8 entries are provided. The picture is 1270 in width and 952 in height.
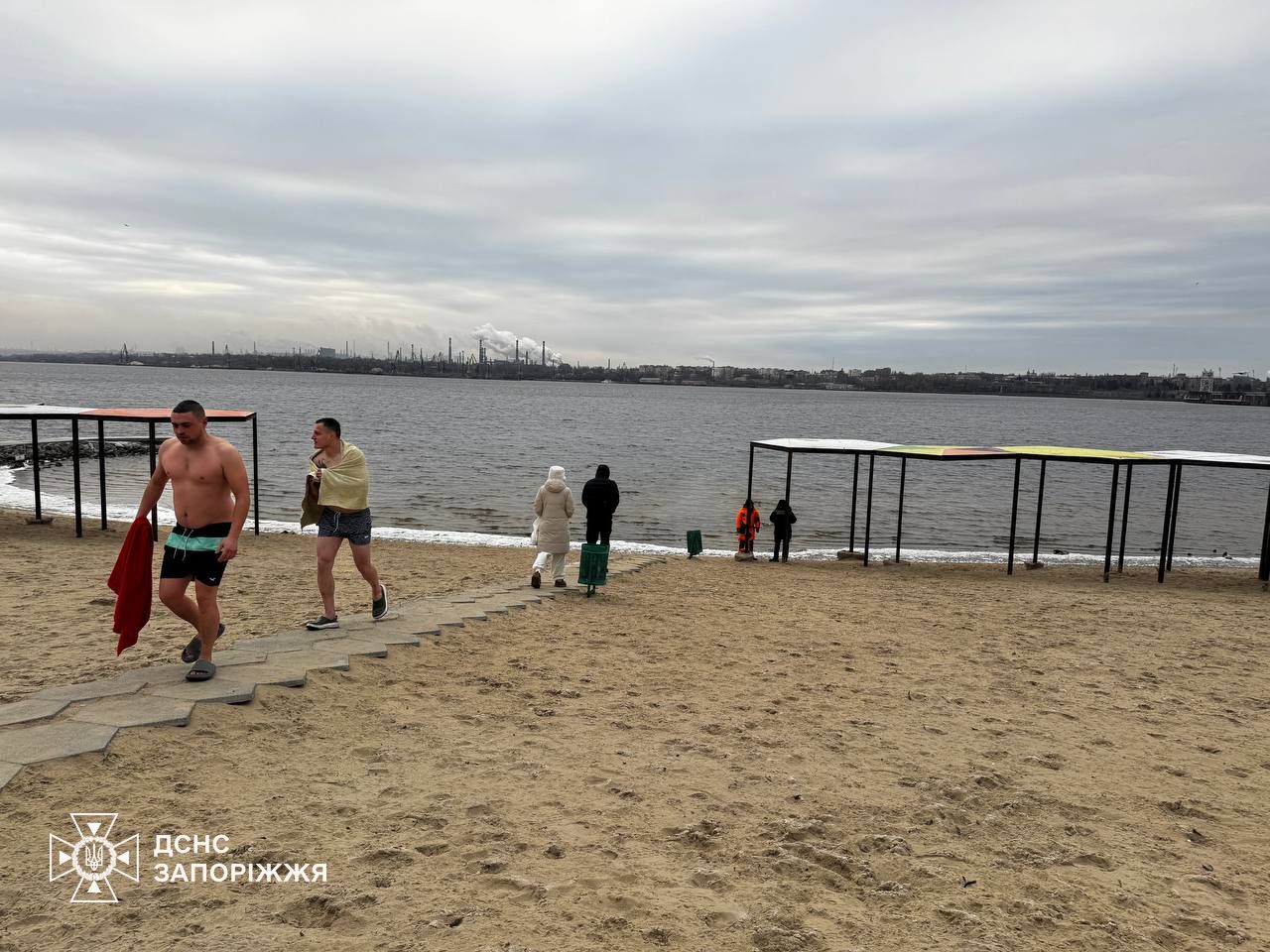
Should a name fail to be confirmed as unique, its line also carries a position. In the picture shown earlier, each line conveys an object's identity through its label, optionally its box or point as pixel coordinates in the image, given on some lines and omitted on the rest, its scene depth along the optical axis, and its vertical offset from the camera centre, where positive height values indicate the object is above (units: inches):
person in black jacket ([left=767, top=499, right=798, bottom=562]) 650.2 -107.9
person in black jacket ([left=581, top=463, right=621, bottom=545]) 402.9 -58.4
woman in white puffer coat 391.5 -63.2
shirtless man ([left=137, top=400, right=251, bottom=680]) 199.8 -32.9
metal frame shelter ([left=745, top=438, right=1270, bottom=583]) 565.0 -38.9
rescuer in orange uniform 659.4 -109.4
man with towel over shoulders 261.4 -39.4
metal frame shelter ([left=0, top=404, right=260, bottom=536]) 554.9 -33.7
